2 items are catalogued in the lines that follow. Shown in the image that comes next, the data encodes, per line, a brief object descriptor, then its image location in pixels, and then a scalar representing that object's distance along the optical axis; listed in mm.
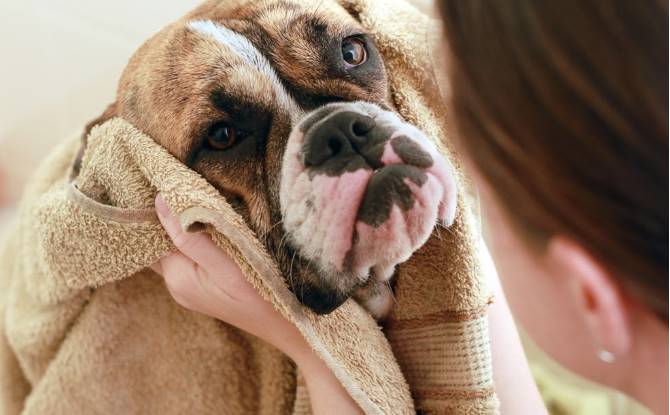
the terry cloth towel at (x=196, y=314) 1016
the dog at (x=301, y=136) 896
